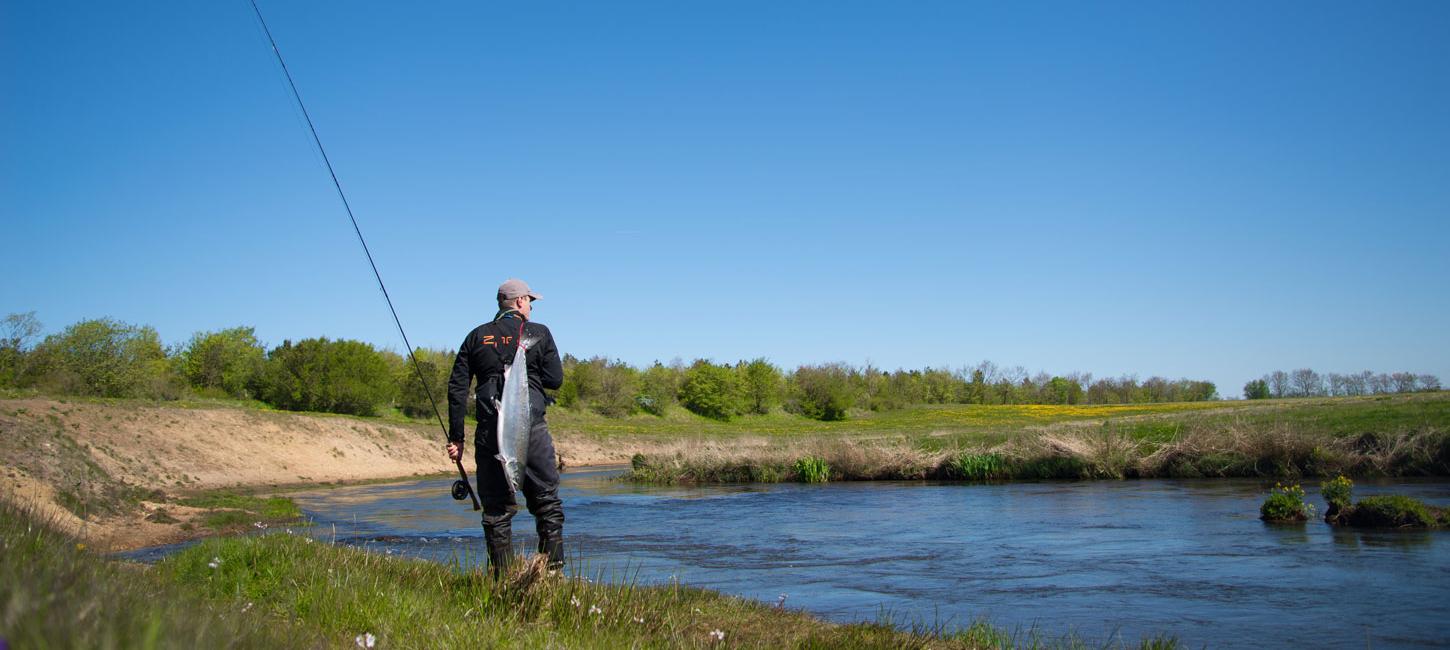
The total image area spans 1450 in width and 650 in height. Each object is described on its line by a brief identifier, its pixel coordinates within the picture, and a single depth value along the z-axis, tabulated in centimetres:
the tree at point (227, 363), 6806
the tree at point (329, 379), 6075
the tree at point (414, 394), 6744
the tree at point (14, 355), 4669
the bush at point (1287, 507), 1403
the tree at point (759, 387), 10312
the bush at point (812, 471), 3077
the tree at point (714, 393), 9925
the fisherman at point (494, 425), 738
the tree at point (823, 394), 10306
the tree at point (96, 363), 4812
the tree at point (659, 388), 9619
